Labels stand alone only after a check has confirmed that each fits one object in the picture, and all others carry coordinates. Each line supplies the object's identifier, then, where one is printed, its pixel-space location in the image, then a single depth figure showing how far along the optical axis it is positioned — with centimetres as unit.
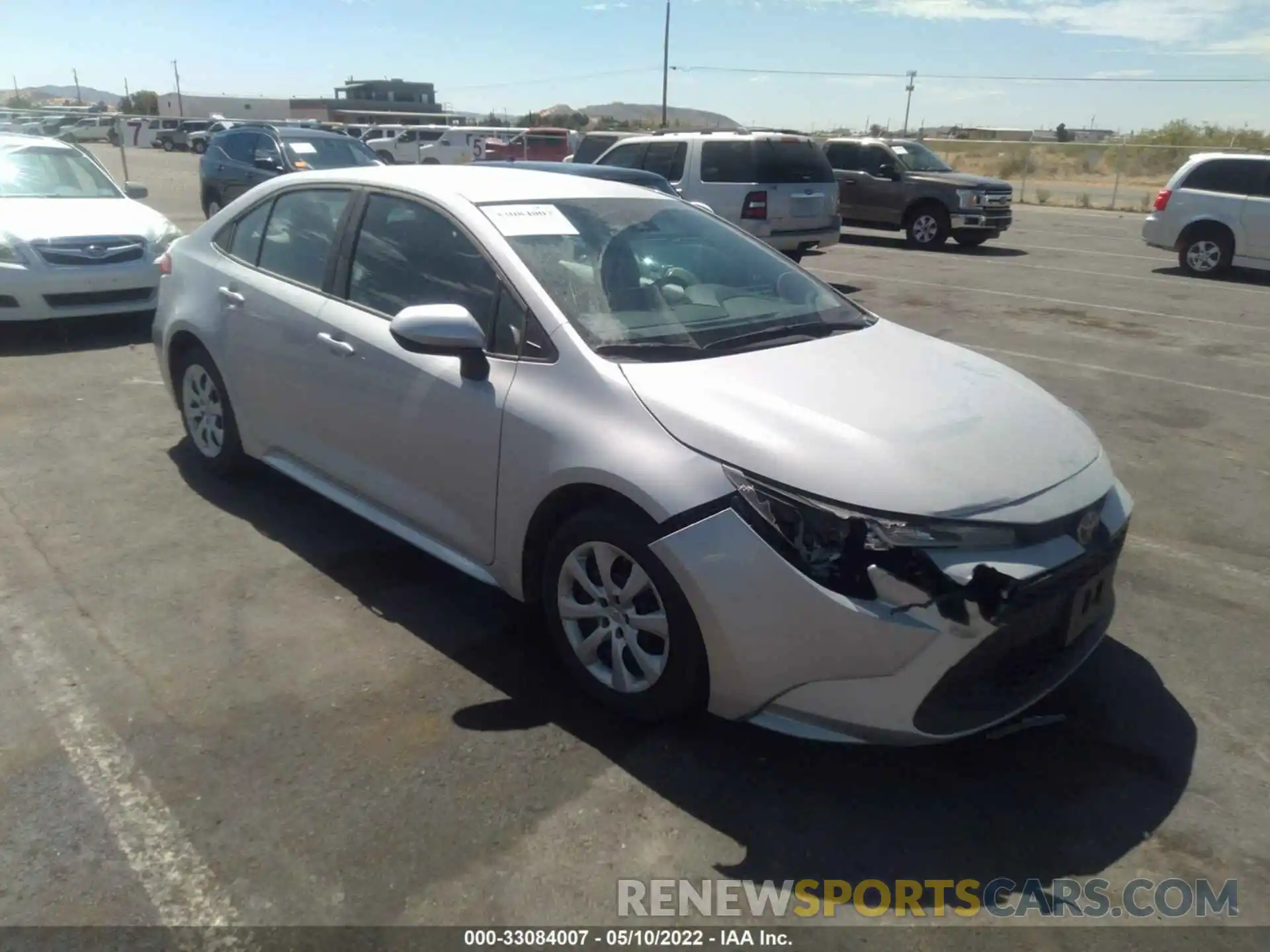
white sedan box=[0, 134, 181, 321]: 816
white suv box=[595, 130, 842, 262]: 1216
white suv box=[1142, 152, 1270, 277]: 1400
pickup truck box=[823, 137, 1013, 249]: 1712
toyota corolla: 279
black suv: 1464
